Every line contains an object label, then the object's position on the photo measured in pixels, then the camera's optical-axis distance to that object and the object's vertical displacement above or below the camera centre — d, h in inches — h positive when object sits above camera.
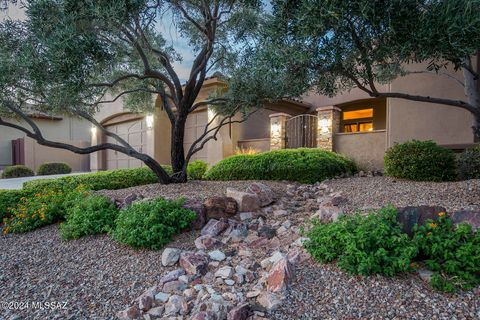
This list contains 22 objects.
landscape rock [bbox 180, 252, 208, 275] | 126.6 -49.5
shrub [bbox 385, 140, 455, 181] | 230.5 -9.4
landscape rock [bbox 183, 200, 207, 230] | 168.7 -37.1
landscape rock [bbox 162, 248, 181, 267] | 135.4 -49.5
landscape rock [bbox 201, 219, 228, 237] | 159.9 -42.8
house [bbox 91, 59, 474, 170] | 299.7 +33.6
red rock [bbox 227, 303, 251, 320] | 95.2 -53.3
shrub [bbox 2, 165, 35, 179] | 567.5 -42.1
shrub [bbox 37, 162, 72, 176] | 611.5 -38.8
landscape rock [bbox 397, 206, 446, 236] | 125.1 -28.1
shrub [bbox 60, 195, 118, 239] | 174.6 -41.8
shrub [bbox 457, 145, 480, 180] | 227.5 -11.3
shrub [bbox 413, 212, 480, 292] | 101.6 -37.0
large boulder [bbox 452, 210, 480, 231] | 121.7 -28.5
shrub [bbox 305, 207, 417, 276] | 106.0 -36.2
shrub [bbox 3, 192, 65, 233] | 205.0 -46.0
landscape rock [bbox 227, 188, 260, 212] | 183.8 -31.9
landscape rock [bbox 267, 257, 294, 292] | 107.9 -47.7
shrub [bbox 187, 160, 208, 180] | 366.9 -25.3
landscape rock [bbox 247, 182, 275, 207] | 198.3 -29.4
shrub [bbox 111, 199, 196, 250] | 149.3 -39.0
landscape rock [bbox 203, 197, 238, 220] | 174.6 -34.3
